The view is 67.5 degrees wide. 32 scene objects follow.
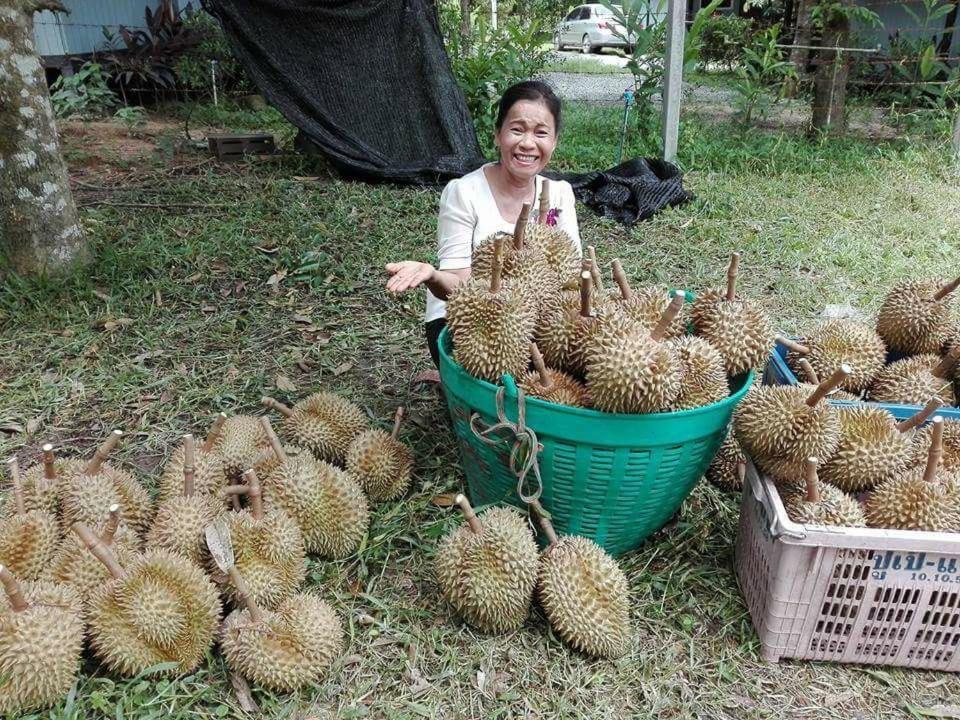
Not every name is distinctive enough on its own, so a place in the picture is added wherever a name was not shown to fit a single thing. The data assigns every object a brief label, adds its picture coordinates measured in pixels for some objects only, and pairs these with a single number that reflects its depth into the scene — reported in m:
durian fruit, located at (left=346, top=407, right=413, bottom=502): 2.40
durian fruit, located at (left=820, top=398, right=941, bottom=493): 1.97
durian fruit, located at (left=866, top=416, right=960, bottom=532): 1.84
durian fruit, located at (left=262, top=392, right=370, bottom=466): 2.48
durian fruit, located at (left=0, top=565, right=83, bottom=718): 1.61
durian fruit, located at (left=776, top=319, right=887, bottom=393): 2.34
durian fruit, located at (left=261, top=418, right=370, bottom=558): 2.13
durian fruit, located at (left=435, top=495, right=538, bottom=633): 1.89
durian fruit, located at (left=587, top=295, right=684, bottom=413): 1.80
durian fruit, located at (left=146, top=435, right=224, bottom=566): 1.97
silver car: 20.67
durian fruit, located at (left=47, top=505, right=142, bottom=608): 1.82
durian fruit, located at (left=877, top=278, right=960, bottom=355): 2.41
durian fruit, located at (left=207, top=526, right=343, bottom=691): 1.77
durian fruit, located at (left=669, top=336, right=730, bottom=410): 1.96
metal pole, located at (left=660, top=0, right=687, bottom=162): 5.56
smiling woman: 2.56
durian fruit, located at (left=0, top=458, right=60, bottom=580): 1.92
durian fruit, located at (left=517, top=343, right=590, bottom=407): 1.98
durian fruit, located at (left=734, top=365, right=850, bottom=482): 1.91
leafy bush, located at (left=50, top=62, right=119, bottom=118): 7.65
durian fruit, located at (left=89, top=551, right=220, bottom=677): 1.74
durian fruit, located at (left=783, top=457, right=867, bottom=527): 1.87
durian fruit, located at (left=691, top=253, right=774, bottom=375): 2.09
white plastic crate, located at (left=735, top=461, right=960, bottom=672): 1.77
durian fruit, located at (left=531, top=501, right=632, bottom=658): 1.89
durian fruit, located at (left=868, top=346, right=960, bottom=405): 2.27
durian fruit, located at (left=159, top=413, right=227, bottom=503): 2.18
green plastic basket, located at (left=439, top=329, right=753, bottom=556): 1.91
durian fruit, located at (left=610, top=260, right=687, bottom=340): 2.08
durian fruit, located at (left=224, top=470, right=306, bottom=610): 1.92
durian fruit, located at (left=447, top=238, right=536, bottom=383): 2.00
